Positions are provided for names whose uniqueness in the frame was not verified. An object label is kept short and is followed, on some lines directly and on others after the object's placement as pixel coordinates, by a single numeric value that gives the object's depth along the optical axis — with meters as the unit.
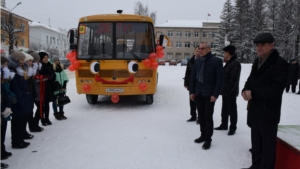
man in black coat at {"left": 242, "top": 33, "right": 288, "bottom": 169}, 3.28
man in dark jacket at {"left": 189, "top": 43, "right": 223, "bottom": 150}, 4.66
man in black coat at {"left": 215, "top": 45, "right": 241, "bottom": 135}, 5.51
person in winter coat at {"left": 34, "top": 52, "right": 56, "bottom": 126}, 6.02
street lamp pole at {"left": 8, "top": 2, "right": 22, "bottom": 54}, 32.00
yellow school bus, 8.08
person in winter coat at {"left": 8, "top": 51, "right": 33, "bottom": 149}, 4.65
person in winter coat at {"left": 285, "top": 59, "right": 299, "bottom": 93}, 13.01
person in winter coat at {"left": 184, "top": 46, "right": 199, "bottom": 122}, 6.92
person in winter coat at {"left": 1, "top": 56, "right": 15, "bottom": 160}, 3.91
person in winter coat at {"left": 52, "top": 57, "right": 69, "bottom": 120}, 6.83
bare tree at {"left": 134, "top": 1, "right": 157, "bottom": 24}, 55.38
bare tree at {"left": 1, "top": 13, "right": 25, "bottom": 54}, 32.03
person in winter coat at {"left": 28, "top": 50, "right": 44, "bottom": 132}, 5.36
